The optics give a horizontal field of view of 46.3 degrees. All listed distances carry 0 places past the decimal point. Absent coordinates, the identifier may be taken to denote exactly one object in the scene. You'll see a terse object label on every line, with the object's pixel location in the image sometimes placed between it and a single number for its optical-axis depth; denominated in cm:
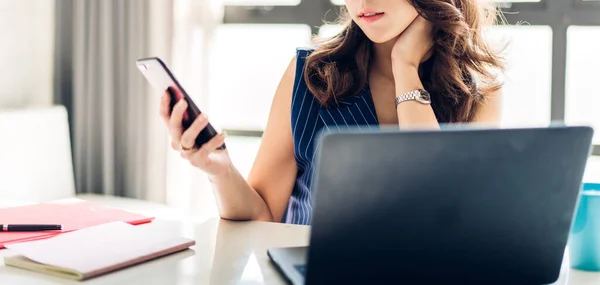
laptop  65
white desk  86
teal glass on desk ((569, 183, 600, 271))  89
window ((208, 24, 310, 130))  282
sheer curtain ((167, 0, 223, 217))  268
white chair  231
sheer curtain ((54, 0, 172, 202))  273
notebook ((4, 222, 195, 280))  87
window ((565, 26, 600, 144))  250
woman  142
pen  106
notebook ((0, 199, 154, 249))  105
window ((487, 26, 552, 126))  253
